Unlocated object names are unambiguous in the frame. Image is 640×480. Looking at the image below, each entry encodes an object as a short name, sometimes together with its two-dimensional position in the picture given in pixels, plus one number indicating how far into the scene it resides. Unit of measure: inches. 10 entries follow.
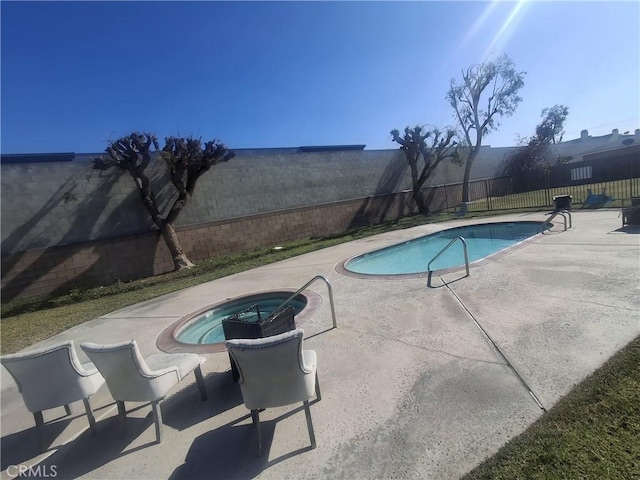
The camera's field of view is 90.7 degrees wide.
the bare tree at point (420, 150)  799.7
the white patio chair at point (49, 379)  113.3
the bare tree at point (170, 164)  433.4
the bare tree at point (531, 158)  1205.7
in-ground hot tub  194.2
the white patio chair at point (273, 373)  91.7
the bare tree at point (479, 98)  848.9
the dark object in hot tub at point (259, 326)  132.7
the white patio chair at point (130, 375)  106.2
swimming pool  374.6
